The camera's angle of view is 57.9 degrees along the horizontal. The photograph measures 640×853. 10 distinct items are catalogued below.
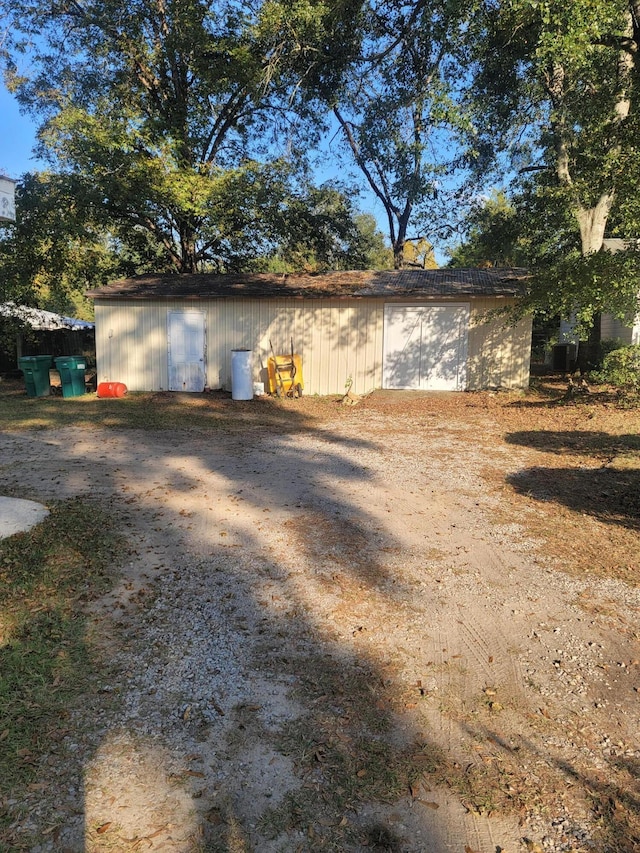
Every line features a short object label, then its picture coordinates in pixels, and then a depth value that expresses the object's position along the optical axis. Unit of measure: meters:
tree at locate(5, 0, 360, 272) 15.66
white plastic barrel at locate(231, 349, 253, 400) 14.15
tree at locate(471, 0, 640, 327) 9.44
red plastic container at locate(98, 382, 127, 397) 14.82
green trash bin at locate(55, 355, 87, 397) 14.99
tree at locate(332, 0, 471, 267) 14.27
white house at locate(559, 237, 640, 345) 16.81
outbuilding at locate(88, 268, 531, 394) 14.70
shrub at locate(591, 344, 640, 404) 9.27
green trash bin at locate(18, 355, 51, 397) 15.06
